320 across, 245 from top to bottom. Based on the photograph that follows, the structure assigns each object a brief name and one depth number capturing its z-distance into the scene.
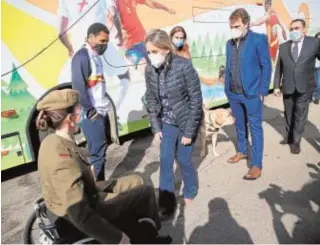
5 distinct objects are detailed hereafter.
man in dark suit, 5.25
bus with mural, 4.43
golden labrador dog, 5.29
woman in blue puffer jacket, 3.30
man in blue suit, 4.25
